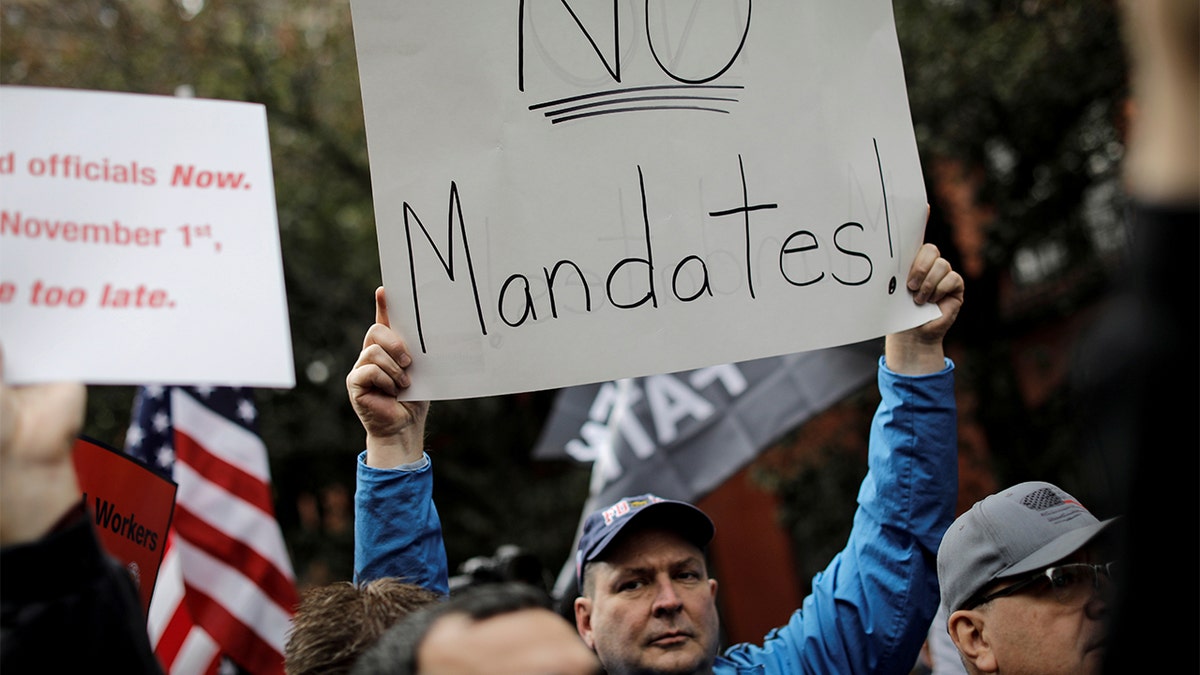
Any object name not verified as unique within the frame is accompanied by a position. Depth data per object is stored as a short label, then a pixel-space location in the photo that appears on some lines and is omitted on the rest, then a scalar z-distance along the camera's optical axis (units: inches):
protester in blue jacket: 95.8
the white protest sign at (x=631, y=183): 89.4
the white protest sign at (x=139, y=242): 100.8
